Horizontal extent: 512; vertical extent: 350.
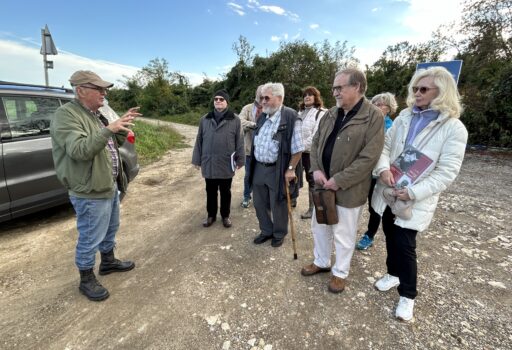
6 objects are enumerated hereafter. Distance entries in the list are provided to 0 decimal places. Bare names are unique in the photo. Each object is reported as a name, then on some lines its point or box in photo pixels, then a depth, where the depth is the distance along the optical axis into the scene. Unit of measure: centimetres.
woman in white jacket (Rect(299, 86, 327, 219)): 416
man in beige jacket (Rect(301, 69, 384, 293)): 240
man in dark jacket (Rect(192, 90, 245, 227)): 379
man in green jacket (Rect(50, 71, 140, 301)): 220
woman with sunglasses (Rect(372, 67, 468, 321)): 212
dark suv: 340
